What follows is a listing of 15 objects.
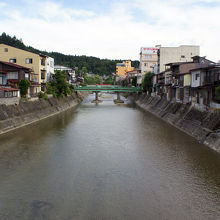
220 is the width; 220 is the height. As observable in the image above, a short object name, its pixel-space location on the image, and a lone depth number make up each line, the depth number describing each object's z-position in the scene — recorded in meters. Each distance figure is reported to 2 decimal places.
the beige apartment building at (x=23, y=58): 44.66
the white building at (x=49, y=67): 51.74
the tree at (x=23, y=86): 35.12
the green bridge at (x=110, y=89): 71.33
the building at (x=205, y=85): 25.94
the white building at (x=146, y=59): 84.06
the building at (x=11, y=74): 37.00
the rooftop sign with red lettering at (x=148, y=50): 84.44
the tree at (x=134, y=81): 85.20
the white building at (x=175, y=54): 59.34
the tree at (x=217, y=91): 21.94
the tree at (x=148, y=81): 63.22
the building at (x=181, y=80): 34.50
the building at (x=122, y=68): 137.10
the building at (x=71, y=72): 82.59
